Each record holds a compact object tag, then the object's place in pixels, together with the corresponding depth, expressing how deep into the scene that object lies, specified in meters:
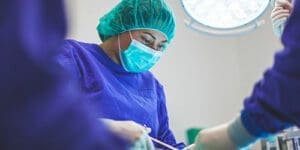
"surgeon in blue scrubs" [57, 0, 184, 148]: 1.53
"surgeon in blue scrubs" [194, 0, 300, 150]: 0.72
